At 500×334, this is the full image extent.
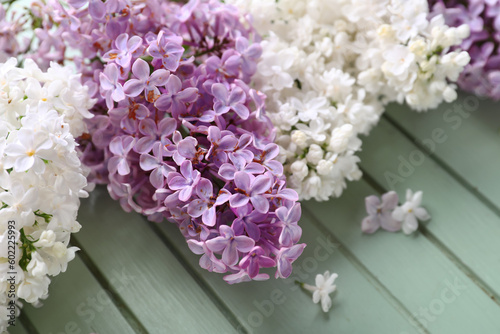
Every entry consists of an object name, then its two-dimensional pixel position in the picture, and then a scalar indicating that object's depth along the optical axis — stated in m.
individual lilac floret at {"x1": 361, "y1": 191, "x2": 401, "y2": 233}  0.44
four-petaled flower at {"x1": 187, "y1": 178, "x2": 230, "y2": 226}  0.39
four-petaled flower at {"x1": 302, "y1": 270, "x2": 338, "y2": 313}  0.42
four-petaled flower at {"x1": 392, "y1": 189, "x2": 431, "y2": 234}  0.44
